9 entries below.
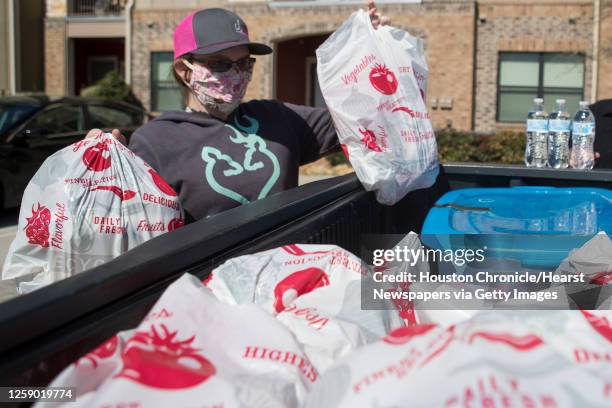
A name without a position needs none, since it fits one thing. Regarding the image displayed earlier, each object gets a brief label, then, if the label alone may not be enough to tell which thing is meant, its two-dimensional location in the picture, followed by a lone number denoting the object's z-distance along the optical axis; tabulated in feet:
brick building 57.31
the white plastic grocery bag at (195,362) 3.35
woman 8.36
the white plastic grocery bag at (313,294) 4.35
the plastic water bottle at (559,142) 12.35
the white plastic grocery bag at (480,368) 3.05
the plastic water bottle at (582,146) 12.87
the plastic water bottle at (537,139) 12.61
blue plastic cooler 7.83
